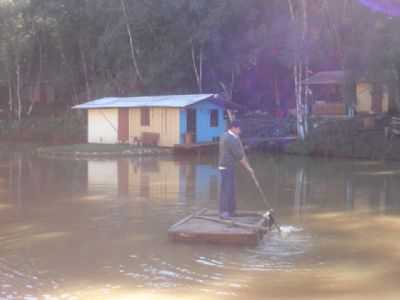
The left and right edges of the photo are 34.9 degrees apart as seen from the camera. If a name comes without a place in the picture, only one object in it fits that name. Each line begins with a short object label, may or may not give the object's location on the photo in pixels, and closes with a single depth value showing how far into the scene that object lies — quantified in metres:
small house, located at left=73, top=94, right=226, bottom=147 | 30.39
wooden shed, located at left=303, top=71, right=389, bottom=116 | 35.22
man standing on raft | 10.72
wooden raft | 9.91
